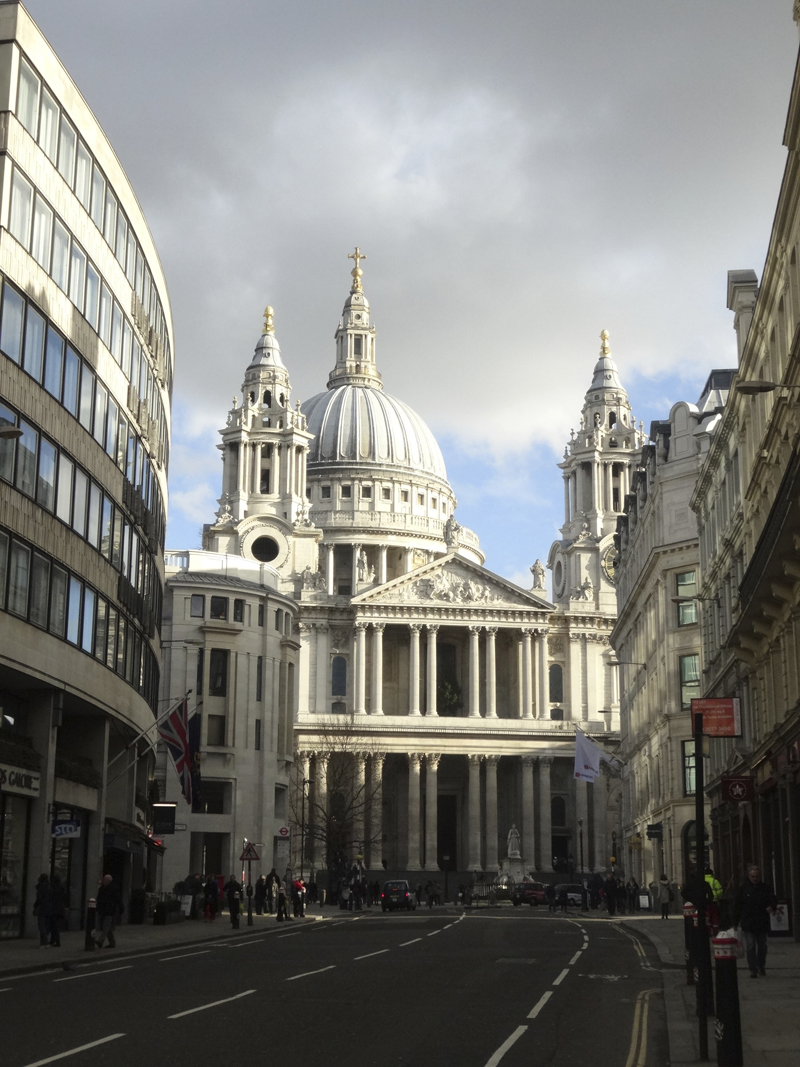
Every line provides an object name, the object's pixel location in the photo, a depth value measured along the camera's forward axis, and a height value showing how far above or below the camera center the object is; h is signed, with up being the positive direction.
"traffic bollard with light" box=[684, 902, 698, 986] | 22.76 -1.10
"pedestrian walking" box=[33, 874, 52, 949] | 33.41 -1.00
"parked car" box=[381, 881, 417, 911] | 73.94 -1.53
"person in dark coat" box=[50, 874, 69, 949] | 33.62 -1.05
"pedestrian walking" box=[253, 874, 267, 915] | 62.72 -1.31
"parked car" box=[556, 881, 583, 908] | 80.81 -1.35
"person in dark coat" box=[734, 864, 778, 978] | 25.23 -0.81
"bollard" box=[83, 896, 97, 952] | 32.22 -1.34
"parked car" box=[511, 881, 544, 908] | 86.44 -1.55
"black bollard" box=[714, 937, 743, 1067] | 13.71 -1.27
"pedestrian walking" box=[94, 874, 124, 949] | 33.78 -1.05
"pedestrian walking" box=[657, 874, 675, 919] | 56.69 -1.05
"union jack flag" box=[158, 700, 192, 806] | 48.62 +3.99
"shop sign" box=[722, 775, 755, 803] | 37.62 +2.09
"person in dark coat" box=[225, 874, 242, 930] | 47.28 -1.05
